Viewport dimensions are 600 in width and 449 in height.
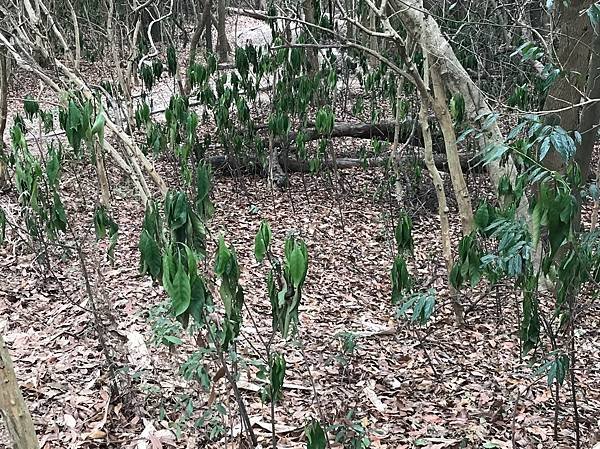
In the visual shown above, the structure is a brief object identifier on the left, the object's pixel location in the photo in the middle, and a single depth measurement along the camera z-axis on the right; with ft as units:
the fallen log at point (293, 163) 21.38
